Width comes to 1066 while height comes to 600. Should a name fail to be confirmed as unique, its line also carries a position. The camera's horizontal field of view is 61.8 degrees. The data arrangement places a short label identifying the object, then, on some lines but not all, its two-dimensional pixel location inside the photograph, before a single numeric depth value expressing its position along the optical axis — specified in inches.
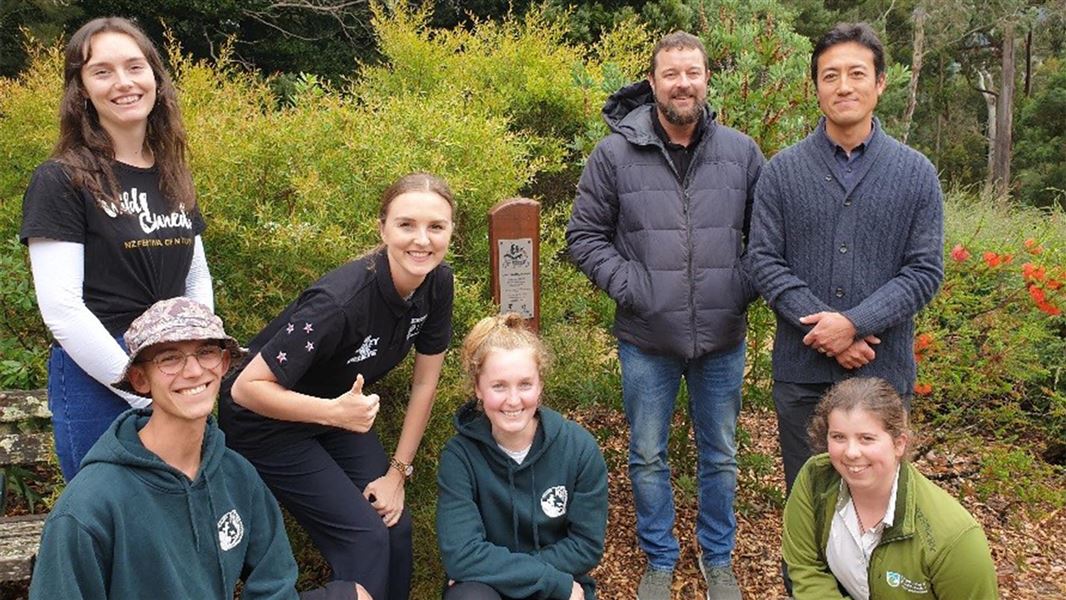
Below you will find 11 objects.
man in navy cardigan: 114.1
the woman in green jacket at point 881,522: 97.0
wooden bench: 141.3
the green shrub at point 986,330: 169.5
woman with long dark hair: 95.3
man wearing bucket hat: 77.2
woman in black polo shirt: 103.7
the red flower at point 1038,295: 166.1
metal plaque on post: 135.7
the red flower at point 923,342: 164.4
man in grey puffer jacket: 131.4
